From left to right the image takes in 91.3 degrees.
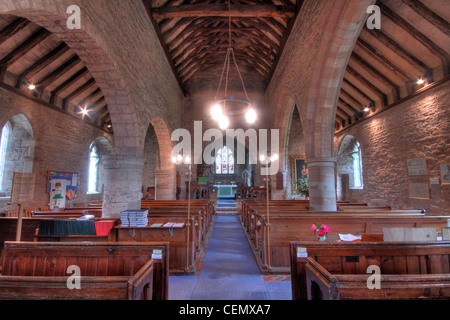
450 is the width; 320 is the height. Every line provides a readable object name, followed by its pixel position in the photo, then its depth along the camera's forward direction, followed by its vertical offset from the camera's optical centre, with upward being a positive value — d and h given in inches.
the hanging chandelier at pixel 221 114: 157.8 +51.4
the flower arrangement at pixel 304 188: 345.7 -6.1
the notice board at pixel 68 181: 281.6 +5.1
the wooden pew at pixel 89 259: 79.0 -27.3
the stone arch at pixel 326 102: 171.4 +76.8
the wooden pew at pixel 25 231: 146.9 -31.2
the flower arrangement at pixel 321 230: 103.7 -21.8
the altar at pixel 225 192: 570.2 -20.0
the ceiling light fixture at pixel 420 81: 211.9 +98.7
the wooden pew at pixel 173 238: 141.8 -35.6
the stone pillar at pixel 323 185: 196.4 -0.7
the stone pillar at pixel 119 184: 187.2 +0.3
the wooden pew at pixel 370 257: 79.4 -26.6
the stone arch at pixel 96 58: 99.8 +81.8
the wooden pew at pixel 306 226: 137.7 -26.8
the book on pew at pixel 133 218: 147.7 -22.6
